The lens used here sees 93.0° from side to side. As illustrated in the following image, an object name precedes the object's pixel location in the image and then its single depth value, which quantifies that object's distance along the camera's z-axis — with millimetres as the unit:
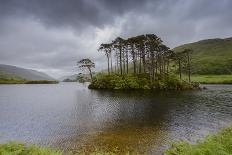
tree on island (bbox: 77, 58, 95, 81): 62734
